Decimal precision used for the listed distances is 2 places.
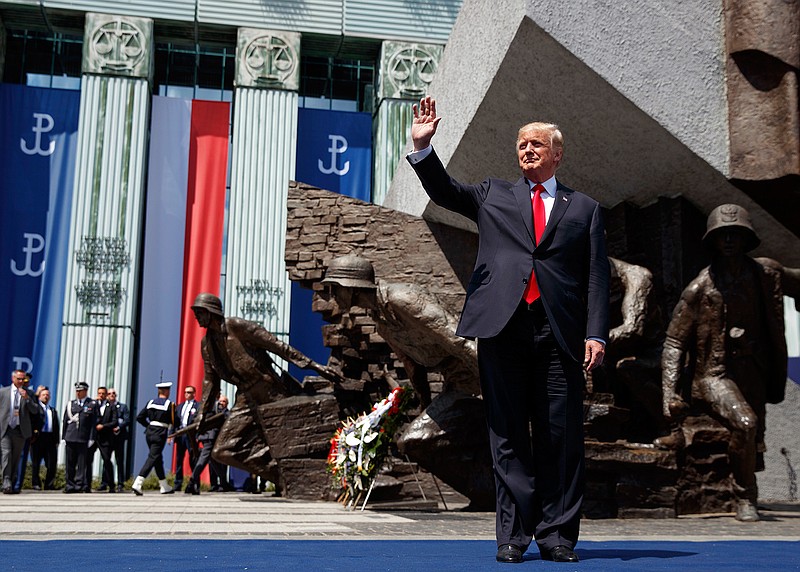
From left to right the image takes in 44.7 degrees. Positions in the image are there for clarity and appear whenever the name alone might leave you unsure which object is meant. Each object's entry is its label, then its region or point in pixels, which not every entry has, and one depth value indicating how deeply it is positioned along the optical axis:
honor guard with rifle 13.63
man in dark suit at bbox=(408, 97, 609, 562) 3.47
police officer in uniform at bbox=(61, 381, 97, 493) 14.37
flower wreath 8.23
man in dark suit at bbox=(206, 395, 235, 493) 16.12
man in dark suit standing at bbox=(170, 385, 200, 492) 15.53
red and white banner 19.70
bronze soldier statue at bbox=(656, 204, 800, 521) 7.01
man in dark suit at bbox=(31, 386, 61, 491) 15.83
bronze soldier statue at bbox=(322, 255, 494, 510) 7.15
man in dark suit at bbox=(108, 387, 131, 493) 15.58
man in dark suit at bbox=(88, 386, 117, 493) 14.93
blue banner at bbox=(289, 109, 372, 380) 21.16
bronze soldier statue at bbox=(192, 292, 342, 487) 12.01
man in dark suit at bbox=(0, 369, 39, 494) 12.71
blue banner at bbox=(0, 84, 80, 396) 19.45
